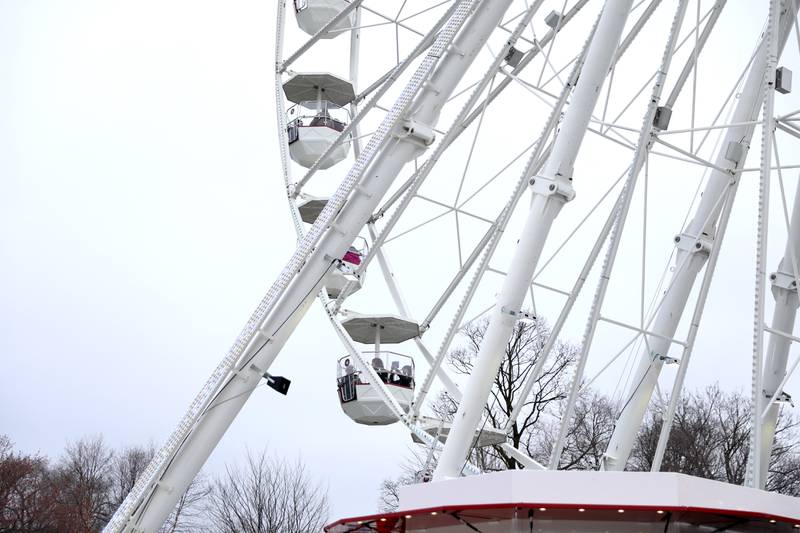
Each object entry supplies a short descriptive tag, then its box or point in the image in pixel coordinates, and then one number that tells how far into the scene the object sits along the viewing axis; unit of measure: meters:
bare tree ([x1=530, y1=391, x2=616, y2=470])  37.00
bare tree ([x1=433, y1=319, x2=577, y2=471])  34.75
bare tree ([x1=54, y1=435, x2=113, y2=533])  55.27
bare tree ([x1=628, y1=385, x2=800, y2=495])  39.59
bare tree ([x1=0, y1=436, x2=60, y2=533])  52.53
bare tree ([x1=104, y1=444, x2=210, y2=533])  58.91
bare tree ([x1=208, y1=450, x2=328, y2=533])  47.19
